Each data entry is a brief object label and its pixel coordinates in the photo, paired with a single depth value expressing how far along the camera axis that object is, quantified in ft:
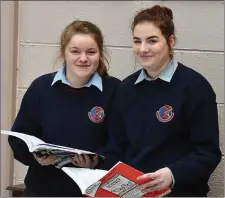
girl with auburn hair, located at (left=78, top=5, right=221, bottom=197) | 8.95
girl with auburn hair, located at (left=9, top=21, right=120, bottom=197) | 9.61
